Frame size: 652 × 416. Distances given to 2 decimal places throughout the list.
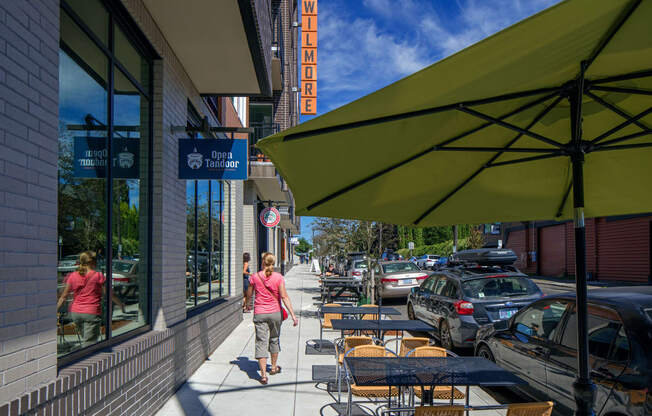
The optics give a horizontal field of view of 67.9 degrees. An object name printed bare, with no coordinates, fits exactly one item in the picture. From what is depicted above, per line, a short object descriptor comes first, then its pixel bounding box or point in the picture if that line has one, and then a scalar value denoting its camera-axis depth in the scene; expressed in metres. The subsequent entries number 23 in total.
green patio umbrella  2.29
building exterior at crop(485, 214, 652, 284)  29.64
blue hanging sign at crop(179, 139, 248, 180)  6.77
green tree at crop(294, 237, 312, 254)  150.62
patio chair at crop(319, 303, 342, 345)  9.07
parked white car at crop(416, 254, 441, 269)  50.89
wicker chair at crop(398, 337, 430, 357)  6.26
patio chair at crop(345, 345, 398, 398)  5.07
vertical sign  31.17
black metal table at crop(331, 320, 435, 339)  7.07
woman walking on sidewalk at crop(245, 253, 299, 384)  7.02
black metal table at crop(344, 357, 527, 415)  3.91
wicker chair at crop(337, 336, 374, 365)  6.28
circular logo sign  18.02
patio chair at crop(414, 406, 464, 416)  3.25
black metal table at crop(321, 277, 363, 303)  16.28
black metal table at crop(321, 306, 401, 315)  8.62
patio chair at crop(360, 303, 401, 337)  9.31
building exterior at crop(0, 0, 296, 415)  3.01
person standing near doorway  14.59
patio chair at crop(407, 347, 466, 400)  5.04
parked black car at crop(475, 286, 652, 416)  3.85
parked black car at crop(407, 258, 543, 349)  8.52
